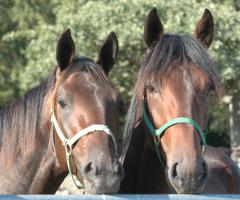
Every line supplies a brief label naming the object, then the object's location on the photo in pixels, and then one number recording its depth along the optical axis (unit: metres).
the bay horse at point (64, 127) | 7.56
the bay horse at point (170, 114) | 7.46
